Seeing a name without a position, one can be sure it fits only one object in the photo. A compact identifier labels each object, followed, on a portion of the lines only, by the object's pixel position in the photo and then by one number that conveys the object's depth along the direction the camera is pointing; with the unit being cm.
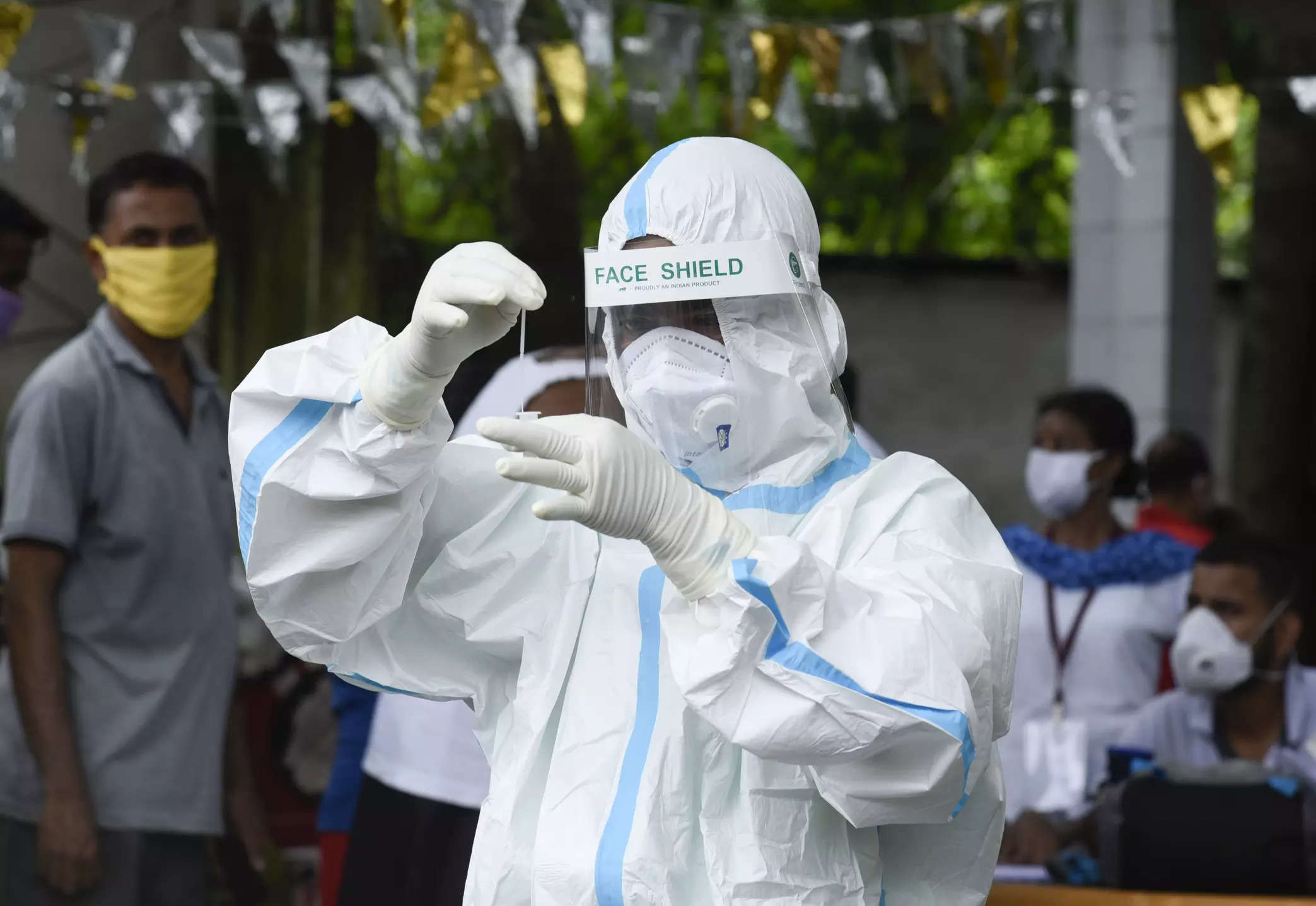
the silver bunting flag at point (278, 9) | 1055
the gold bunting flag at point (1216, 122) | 1295
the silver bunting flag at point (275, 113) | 1148
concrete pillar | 1478
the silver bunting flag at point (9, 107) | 1046
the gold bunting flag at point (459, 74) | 1109
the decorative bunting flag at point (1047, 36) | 1248
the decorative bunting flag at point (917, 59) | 1267
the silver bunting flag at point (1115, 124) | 1315
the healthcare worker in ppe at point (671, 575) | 397
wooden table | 732
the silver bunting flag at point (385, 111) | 1205
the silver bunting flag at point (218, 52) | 1095
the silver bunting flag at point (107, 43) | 1066
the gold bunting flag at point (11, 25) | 1003
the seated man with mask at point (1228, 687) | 945
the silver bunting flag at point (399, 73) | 1159
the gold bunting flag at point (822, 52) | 1237
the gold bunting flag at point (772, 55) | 1232
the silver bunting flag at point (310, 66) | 1106
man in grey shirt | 769
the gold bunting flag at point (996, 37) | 1241
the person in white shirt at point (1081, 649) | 986
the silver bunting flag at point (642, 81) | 1201
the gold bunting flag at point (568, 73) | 1150
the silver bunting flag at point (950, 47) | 1259
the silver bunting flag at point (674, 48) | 1202
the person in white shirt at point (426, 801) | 737
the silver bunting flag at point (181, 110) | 1112
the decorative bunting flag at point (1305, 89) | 1232
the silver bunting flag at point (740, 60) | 1236
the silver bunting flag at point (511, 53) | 1088
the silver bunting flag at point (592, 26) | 1144
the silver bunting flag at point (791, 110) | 1237
